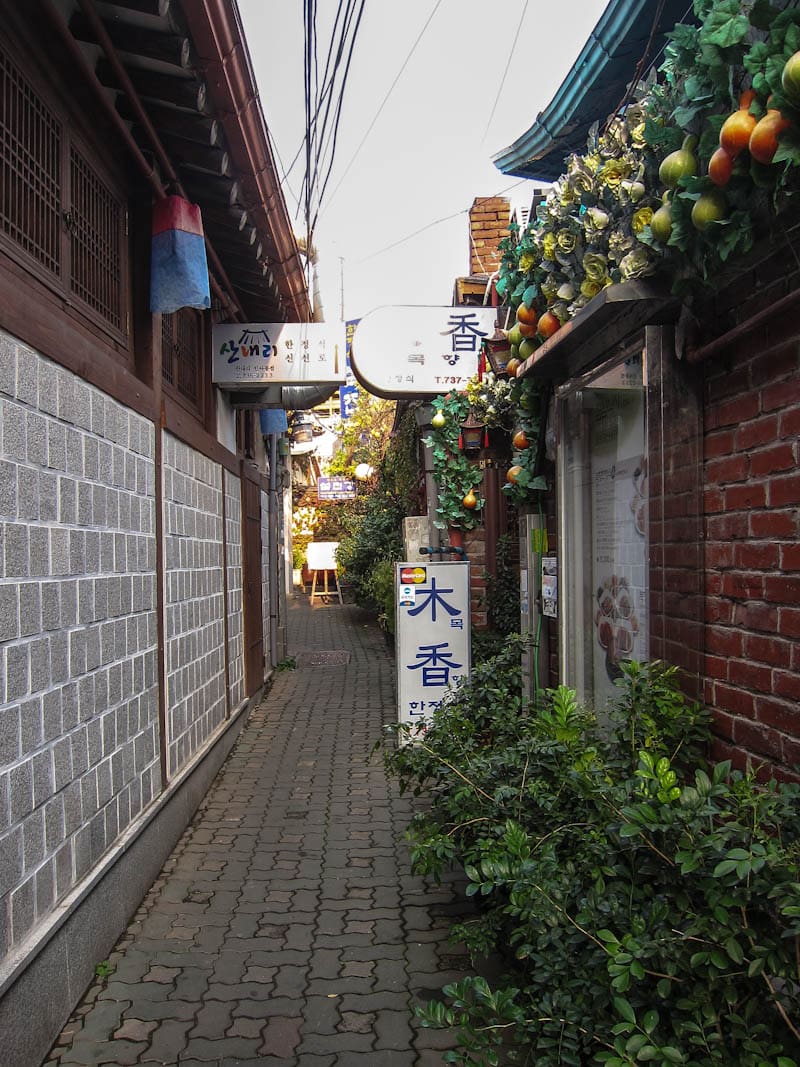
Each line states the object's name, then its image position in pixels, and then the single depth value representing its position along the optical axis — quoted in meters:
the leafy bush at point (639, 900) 1.79
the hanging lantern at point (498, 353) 5.39
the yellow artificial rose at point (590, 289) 3.32
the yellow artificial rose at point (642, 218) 2.83
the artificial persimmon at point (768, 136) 1.97
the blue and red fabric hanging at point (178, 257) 4.77
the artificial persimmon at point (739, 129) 2.07
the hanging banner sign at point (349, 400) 21.56
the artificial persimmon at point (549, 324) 3.75
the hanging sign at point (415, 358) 7.16
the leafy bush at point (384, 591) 13.17
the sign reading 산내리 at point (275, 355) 7.14
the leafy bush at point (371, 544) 16.62
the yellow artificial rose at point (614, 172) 3.09
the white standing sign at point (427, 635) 7.00
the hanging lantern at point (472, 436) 6.52
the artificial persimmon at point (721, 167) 2.16
